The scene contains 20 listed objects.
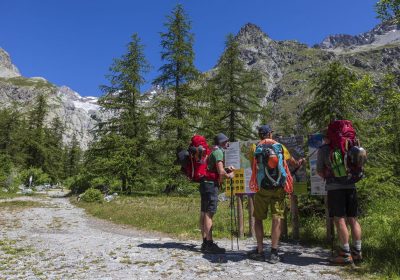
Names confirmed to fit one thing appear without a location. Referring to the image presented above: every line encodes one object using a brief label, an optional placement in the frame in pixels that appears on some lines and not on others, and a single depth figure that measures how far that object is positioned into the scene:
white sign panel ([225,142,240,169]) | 8.59
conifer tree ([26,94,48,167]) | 51.50
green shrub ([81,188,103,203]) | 21.33
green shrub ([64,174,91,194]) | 30.30
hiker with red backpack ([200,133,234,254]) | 6.94
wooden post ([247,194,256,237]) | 8.96
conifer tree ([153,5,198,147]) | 27.38
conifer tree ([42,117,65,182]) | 52.66
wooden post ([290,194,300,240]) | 8.27
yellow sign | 8.60
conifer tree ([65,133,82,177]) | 78.25
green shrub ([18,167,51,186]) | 41.92
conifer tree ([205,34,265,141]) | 28.97
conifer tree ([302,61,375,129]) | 14.75
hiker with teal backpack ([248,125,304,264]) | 6.22
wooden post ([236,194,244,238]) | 8.86
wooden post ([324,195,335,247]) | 7.58
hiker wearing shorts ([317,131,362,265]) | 5.88
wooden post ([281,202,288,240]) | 8.64
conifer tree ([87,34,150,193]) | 26.53
